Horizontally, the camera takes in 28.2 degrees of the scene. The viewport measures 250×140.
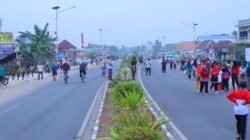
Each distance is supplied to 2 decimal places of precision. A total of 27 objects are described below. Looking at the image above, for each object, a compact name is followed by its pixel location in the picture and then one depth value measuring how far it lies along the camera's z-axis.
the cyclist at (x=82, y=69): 35.34
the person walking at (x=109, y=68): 35.51
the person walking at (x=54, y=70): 41.03
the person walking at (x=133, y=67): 36.96
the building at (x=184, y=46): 144.20
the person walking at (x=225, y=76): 23.92
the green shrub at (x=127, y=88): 16.48
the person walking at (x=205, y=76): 23.22
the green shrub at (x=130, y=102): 13.21
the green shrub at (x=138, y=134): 7.31
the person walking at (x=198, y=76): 23.70
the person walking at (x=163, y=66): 47.27
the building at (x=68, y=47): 119.19
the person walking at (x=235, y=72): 25.09
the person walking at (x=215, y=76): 23.56
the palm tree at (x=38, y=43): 62.00
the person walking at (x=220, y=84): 23.86
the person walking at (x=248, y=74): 22.42
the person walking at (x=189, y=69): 38.39
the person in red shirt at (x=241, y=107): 10.49
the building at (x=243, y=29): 79.22
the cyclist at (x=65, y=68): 36.06
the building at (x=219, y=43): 72.72
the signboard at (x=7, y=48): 53.16
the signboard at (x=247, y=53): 28.25
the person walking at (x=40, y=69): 44.19
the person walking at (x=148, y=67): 43.54
